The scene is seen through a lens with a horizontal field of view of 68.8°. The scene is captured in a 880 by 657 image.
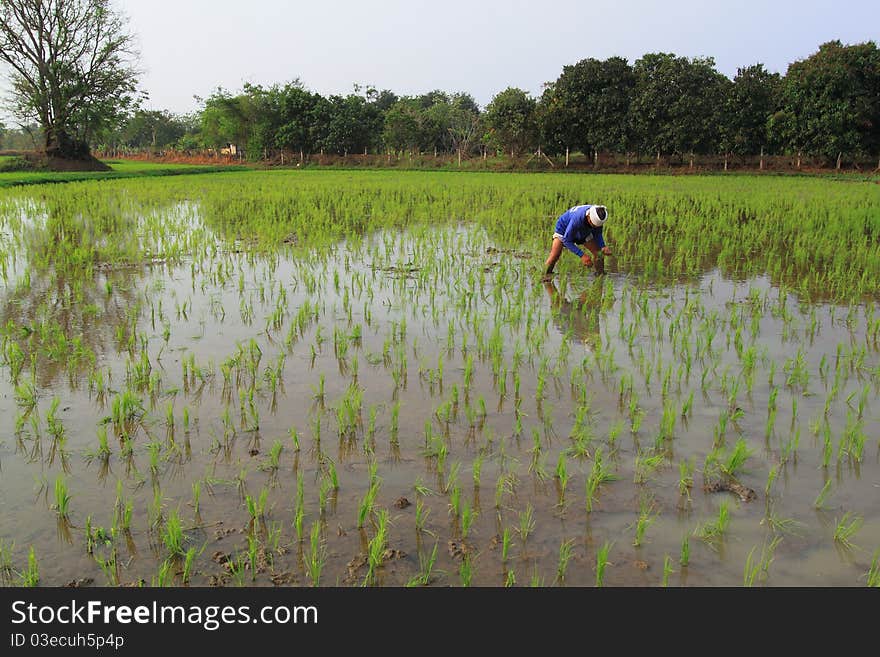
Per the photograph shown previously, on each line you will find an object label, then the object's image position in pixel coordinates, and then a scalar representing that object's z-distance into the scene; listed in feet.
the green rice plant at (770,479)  8.31
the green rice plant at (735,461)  8.70
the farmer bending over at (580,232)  19.45
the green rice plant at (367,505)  7.52
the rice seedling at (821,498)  7.95
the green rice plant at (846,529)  7.27
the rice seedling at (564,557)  6.75
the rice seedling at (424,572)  6.60
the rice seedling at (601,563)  6.57
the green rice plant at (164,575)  6.45
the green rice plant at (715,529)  7.36
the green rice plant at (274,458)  8.87
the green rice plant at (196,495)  7.90
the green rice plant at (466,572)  6.55
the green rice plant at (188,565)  6.61
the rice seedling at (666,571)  6.59
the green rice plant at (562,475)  8.32
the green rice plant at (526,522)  7.43
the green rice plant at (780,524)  7.47
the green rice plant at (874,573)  6.50
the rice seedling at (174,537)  6.98
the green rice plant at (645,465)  8.64
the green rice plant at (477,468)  8.54
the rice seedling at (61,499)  7.64
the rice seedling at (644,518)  7.27
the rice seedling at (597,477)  8.07
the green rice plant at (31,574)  6.44
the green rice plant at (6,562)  6.63
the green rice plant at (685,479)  8.31
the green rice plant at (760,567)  6.58
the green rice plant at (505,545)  6.96
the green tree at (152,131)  179.63
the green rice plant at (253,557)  6.75
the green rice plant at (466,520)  7.44
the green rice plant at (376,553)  6.71
